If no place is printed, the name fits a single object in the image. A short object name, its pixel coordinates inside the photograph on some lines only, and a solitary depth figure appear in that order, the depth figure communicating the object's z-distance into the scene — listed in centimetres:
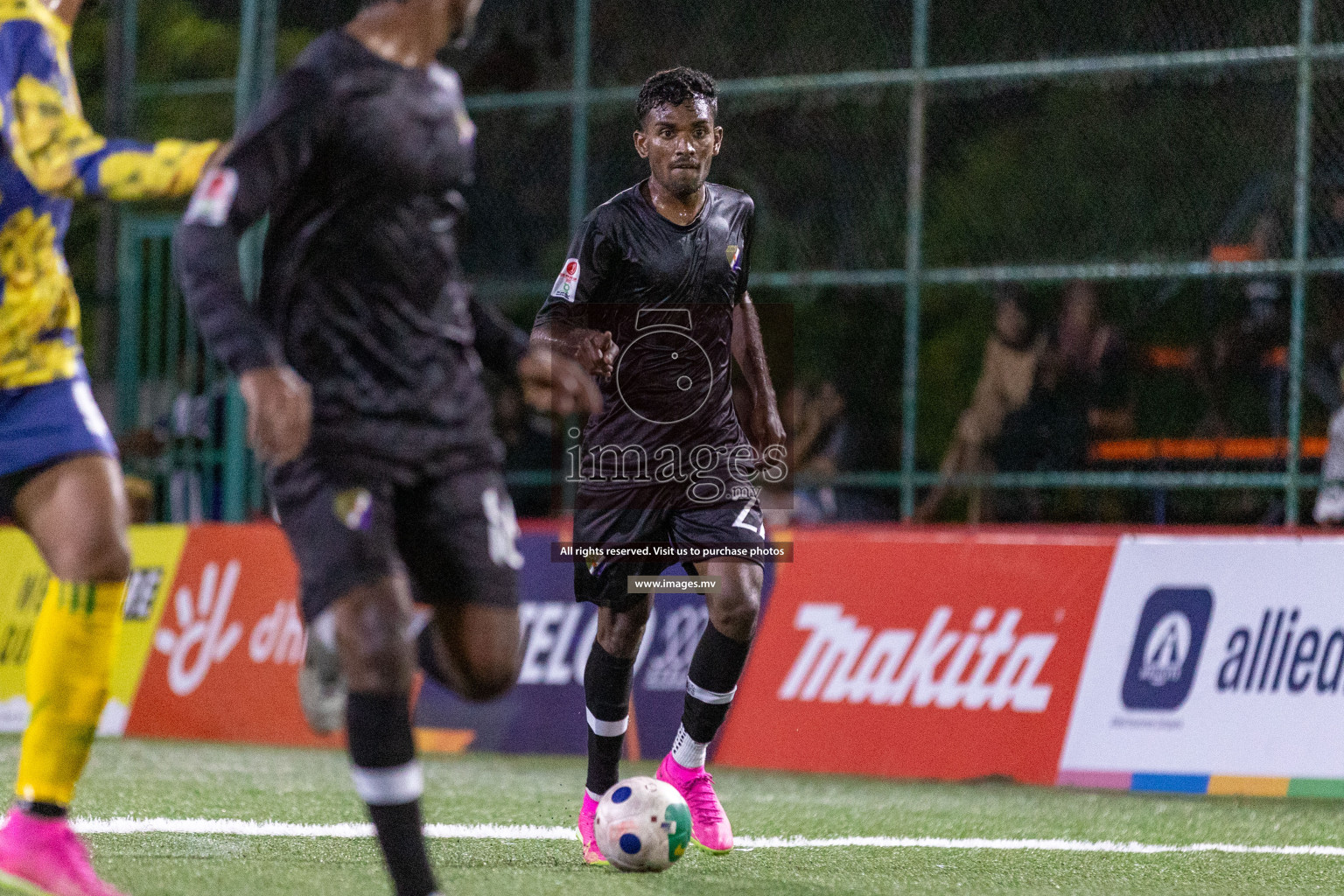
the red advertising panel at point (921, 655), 1823
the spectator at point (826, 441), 2378
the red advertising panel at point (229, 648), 2134
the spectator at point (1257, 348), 2175
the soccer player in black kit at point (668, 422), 1307
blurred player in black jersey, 868
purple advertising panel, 1975
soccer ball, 1184
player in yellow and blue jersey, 984
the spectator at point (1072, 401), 2247
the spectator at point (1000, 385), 2325
